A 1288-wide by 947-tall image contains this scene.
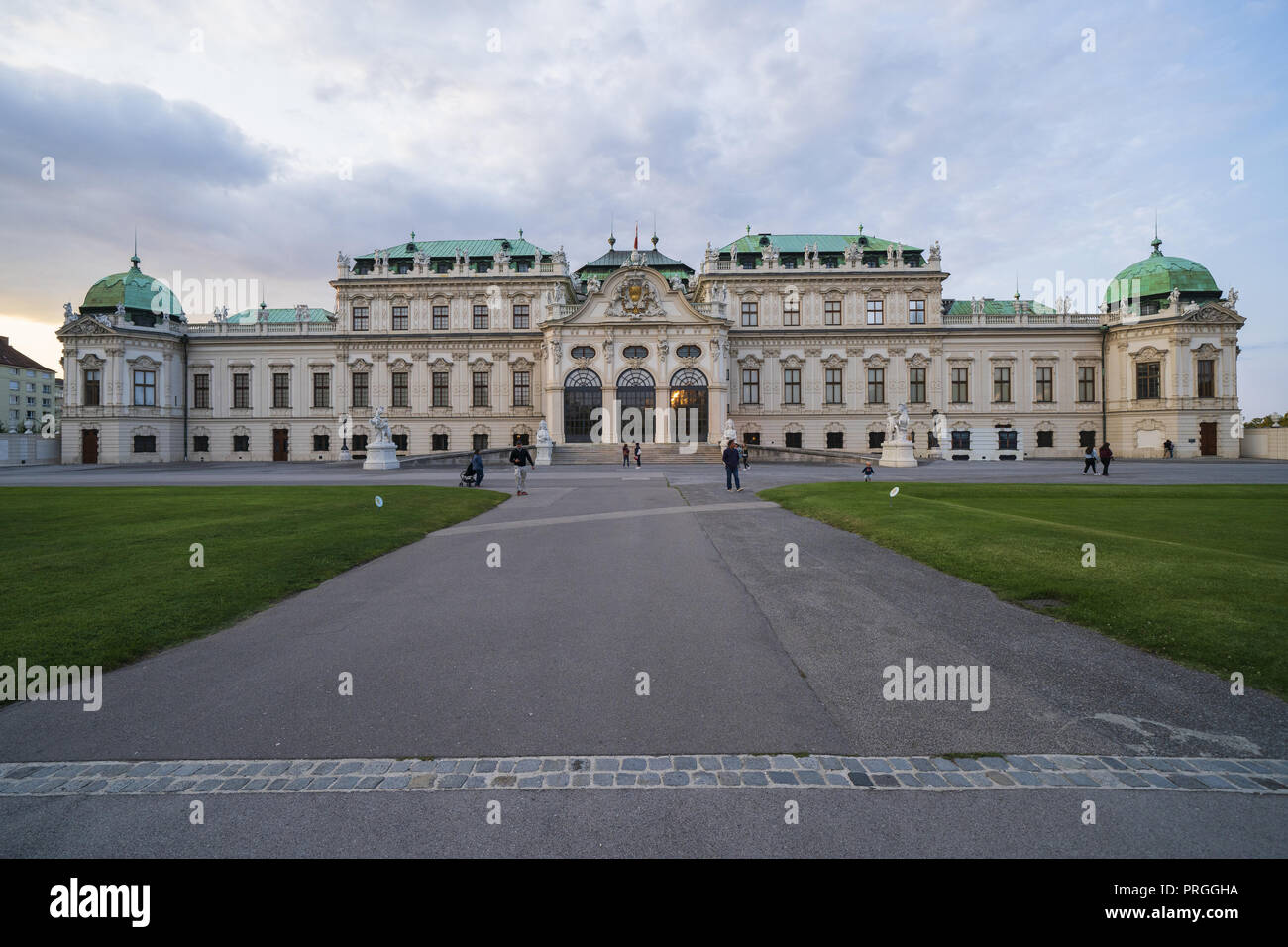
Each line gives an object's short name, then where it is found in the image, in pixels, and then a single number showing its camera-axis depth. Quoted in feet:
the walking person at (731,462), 76.95
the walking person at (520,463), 75.77
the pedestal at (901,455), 135.54
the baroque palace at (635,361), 183.42
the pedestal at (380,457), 123.85
